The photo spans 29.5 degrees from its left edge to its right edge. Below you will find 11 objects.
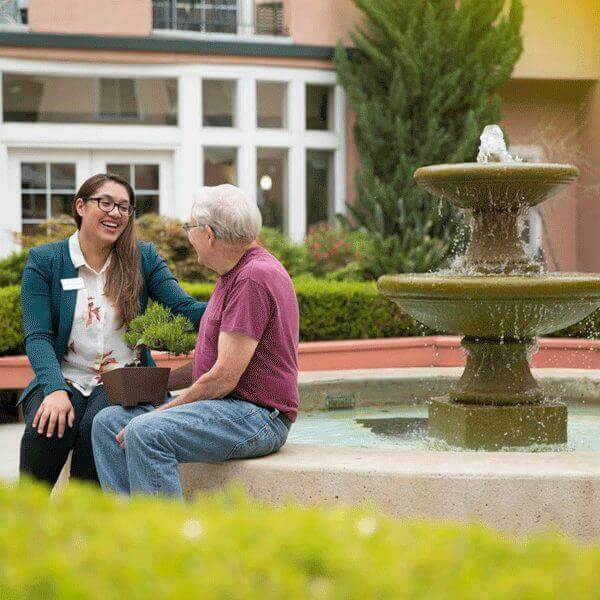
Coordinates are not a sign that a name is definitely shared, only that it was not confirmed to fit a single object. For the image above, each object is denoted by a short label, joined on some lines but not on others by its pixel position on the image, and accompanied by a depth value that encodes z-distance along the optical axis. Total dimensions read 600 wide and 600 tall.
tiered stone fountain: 5.31
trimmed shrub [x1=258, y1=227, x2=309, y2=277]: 13.14
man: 4.05
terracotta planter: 9.12
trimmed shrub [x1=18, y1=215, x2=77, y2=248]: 11.98
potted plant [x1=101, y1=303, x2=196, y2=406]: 4.37
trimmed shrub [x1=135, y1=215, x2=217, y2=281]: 11.98
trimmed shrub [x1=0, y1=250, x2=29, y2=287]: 9.73
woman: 4.56
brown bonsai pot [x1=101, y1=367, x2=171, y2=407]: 4.36
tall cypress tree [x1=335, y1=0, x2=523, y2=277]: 14.70
